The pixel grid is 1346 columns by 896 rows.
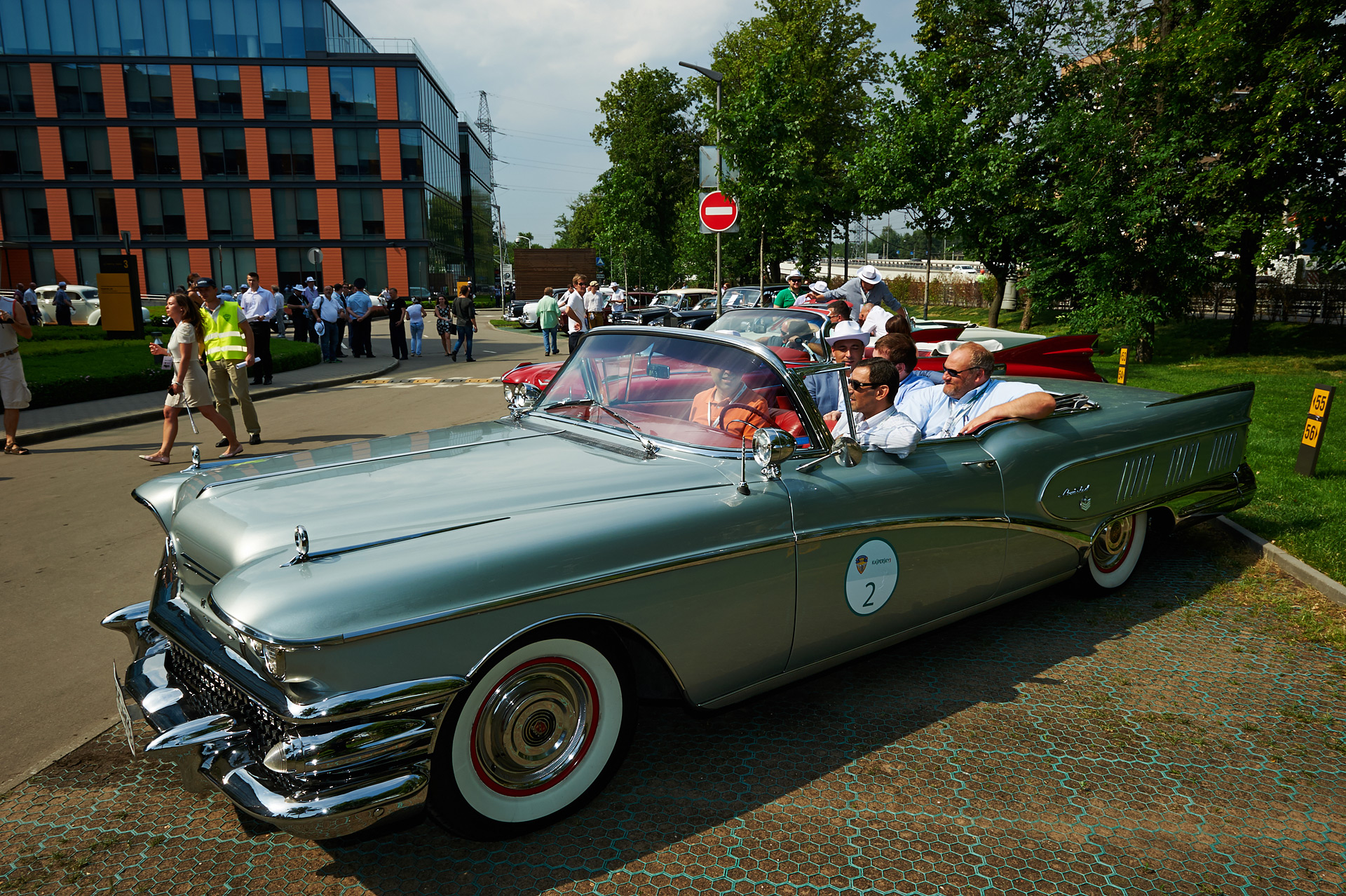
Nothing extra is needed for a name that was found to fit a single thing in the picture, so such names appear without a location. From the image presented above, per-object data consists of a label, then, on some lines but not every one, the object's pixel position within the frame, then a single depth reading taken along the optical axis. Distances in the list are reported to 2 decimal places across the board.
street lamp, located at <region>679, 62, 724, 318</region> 17.81
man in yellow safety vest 9.09
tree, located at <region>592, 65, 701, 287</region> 55.19
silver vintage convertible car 2.38
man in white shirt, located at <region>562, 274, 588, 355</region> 17.28
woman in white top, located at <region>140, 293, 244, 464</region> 8.36
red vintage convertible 7.48
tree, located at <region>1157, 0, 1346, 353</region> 15.51
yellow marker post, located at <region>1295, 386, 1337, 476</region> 7.05
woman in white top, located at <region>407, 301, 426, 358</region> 22.86
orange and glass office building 49.84
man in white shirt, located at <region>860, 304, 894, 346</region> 8.18
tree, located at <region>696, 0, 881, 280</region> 21.17
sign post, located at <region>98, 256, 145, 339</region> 23.81
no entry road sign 12.85
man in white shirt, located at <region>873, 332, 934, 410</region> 5.14
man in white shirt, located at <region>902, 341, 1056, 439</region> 4.56
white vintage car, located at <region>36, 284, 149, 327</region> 30.78
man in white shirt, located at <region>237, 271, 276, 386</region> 15.39
